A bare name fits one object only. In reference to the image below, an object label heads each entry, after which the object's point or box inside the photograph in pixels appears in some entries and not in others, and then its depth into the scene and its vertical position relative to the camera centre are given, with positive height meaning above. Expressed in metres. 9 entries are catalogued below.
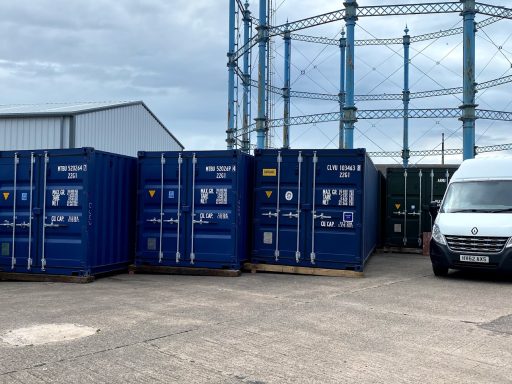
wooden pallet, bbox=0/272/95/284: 10.69 -1.51
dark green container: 17.52 +0.48
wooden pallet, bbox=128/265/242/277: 11.43 -1.39
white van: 10.68 -0.14
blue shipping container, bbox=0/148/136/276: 10.73 -0.11
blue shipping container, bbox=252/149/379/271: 11.41 +0.06
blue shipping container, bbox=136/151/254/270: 11.42 -0.01
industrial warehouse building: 23.84 +3.77
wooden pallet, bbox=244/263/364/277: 11.49 -1.33
